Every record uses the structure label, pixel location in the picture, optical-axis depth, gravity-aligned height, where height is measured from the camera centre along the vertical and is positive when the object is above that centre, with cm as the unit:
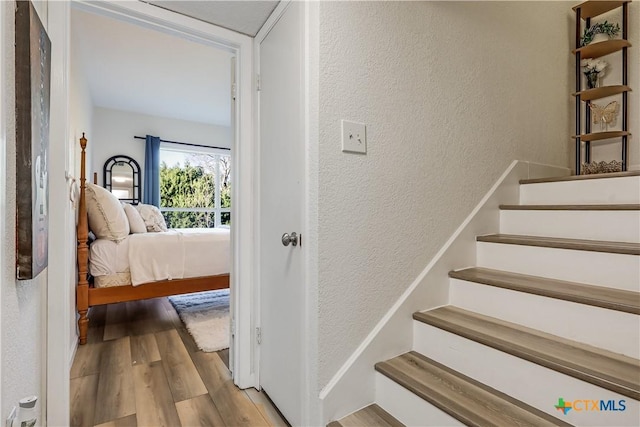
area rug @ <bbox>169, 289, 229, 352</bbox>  232 -96
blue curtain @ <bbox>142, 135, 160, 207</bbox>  514 +68
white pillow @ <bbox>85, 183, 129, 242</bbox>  244 -1
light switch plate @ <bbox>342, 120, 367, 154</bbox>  130 +33
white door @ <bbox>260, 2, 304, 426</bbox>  133 +2
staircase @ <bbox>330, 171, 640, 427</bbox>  97 -47
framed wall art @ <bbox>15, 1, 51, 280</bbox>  83 +20
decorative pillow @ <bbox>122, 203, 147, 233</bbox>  290 -6
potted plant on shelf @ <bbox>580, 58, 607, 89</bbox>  231 +109
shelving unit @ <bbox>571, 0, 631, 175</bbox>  219 +95
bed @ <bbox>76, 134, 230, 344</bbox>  230 -45
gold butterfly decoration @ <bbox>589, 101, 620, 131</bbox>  229 +76
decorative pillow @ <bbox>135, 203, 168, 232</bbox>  326 -5
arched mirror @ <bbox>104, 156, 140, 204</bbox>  490 +59
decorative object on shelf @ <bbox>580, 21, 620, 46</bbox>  227 +136
